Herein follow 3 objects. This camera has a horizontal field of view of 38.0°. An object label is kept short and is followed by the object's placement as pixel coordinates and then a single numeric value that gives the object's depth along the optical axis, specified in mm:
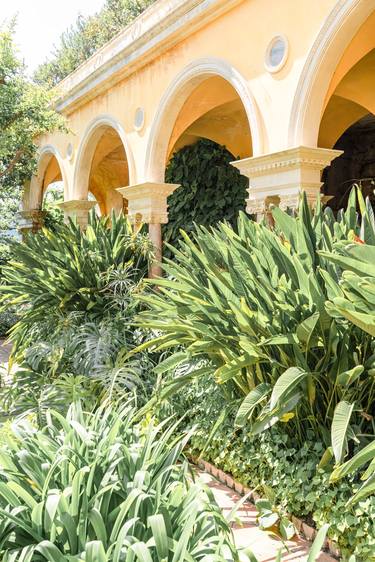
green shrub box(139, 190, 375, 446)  2693
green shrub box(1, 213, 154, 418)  4590
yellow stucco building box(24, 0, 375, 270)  5812
